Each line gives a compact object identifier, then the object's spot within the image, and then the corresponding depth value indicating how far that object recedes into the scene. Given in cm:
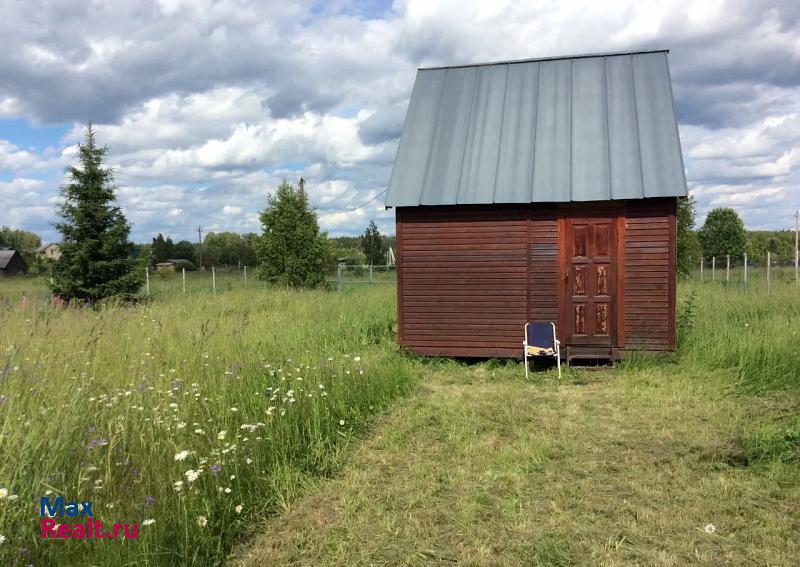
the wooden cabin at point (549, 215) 896
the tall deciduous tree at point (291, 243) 2183
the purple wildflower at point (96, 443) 352
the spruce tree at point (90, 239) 1580
